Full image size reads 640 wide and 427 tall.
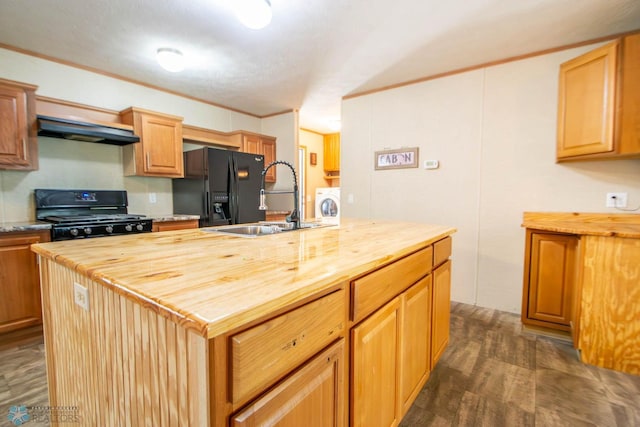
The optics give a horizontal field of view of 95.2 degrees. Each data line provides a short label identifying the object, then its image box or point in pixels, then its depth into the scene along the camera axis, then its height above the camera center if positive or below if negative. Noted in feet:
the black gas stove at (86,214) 7.95 -0.56
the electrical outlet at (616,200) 7.61 -0.07
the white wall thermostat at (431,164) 10.40 +1.19
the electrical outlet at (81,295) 3.01 -1.05
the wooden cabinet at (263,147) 13.87 +2.48
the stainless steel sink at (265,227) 6.15 -0.66
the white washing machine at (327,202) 18.16 -0.31
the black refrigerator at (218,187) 11.17 +0.40
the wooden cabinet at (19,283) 6.99 -2.12
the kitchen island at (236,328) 1.87 -1.11
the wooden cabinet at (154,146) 10.09 +1.83
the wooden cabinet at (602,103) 6.50 +2.26
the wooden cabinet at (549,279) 7.26 -2.08
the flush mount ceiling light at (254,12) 5.95 +3.85
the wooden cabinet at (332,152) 20.15 +3.17
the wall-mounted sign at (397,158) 10.91 +1.50
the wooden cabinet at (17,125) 7.54 +1.90
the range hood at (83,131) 8.03 +1.90
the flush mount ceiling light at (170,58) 8.44 +4.04
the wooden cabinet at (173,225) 9.94 -0.99
